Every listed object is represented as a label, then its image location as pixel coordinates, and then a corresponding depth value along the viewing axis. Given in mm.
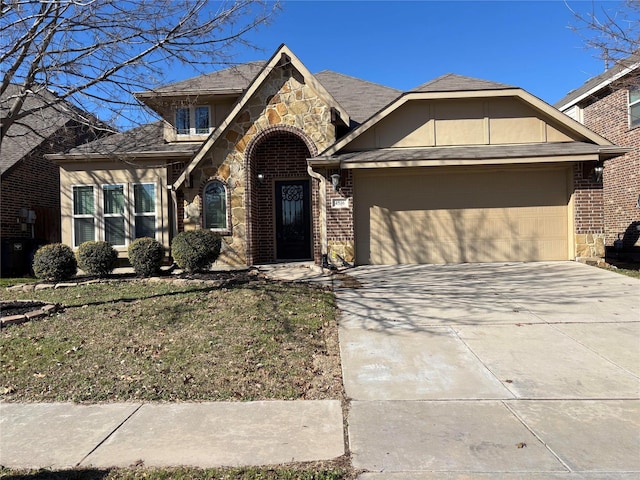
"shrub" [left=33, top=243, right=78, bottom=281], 10461
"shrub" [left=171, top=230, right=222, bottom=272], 10500
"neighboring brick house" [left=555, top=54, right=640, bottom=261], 15008
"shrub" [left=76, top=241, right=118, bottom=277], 10914
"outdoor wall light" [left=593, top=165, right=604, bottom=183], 11180
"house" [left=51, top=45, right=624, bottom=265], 11523
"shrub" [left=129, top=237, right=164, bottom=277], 10789
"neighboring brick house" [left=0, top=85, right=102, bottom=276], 13360
